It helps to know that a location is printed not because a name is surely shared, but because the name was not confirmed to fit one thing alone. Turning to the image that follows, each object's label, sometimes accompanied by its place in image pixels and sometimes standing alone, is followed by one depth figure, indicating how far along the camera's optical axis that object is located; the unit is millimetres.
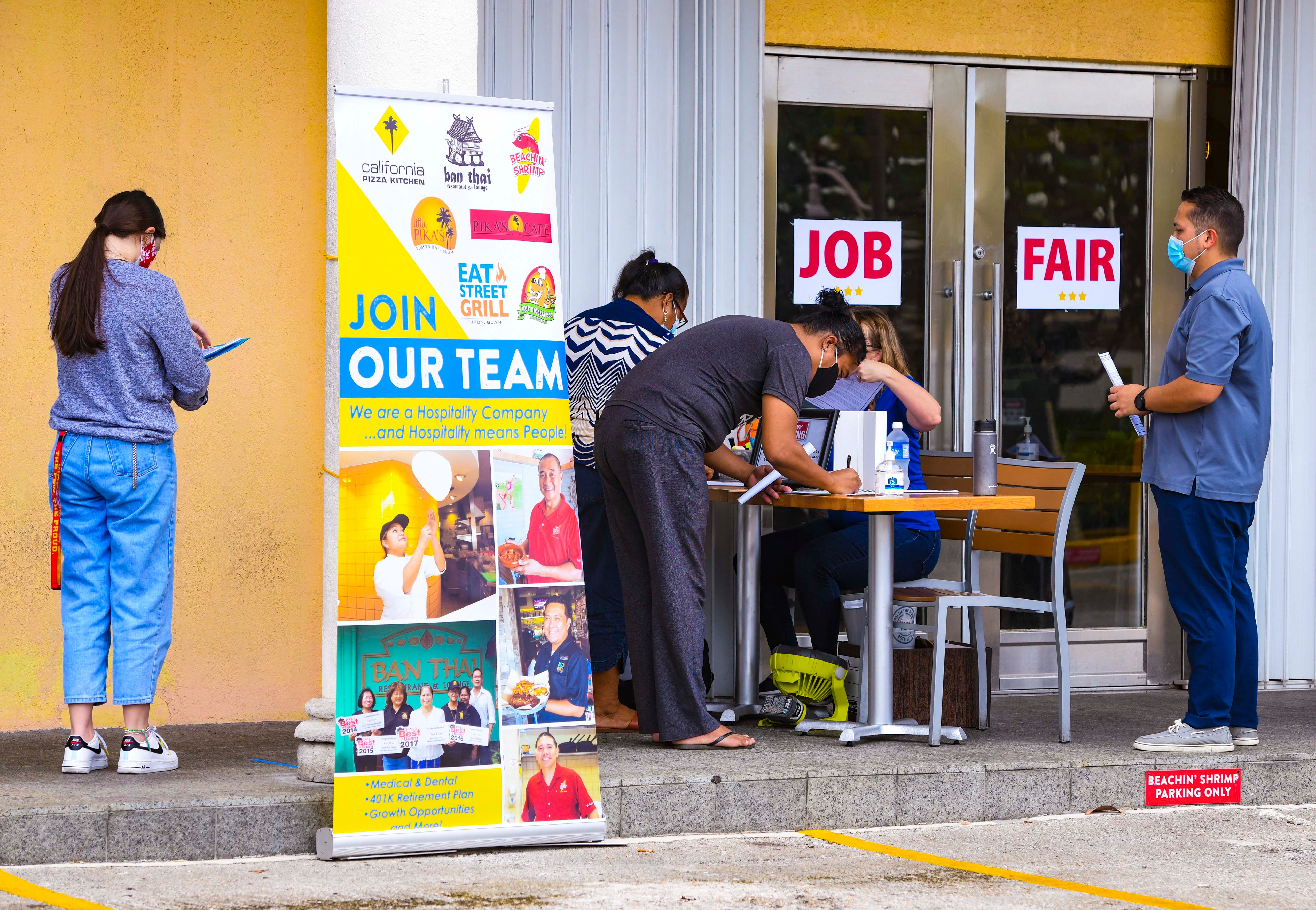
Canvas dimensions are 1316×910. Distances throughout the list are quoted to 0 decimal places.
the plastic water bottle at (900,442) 9781
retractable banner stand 7164
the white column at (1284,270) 12375
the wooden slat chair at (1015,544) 9508
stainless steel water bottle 9914
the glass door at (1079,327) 12328
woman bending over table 8859
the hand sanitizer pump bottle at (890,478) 9539
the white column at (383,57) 8047
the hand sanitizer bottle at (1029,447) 12367
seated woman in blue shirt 10367
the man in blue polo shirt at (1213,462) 9086
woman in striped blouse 9977
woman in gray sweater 8203
